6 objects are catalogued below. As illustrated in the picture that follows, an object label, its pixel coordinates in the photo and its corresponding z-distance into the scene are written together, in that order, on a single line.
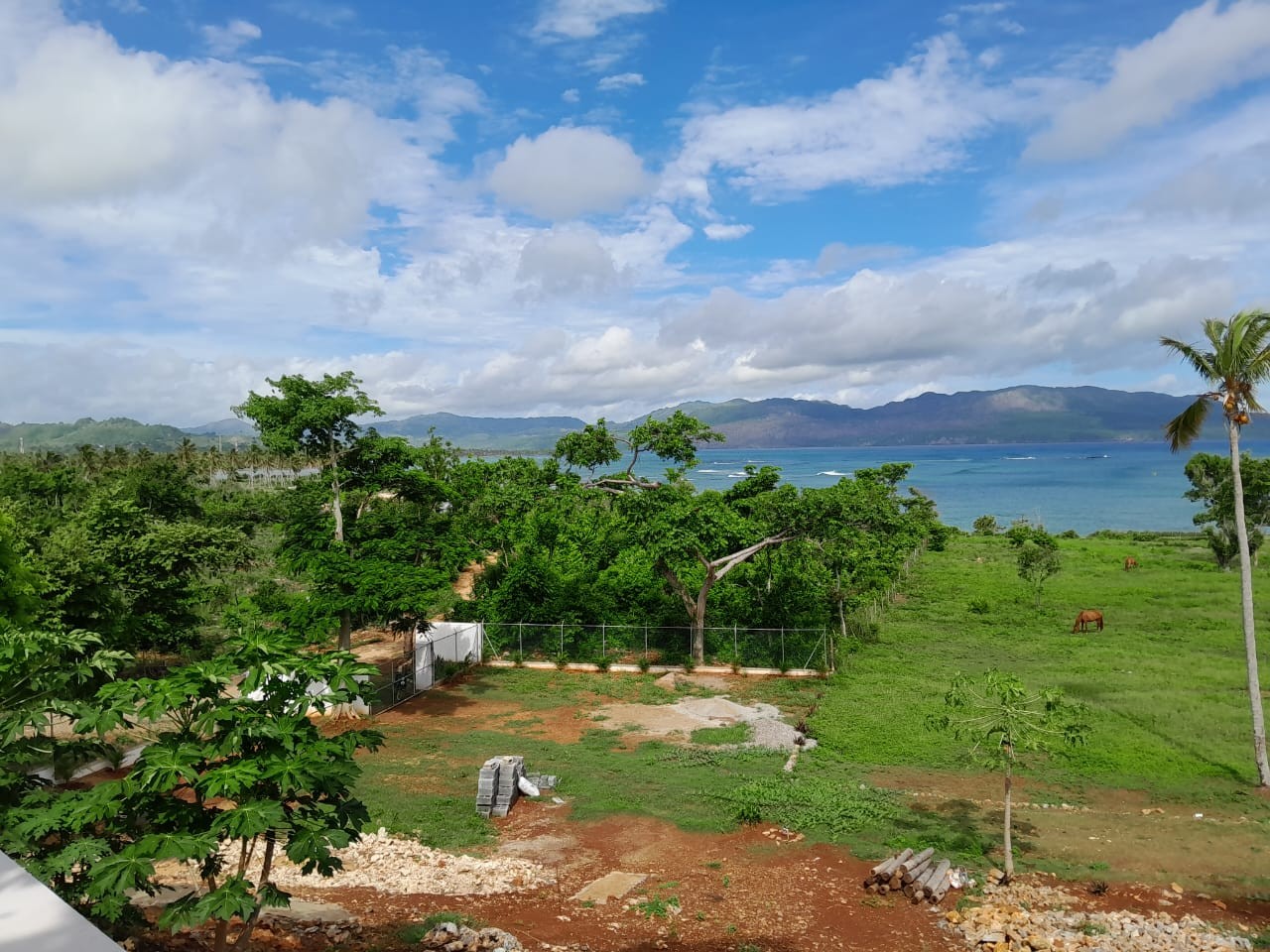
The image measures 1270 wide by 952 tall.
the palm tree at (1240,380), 14.67
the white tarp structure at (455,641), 25.44
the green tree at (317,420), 19.67
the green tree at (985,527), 70.07
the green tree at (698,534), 23.81
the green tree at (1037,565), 34.62
